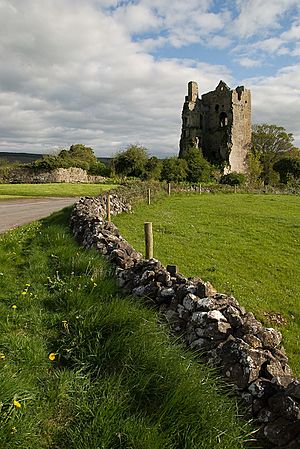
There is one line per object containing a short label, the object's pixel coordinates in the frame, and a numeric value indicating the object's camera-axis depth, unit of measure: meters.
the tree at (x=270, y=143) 82.81
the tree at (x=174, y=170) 58.06
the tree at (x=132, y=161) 65.31
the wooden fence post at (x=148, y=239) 8.76
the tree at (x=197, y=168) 61.12
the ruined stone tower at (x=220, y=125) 73.69
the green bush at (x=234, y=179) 59.78
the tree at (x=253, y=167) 73.81
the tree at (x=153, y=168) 60.41
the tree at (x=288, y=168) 66.50
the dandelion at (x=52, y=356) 4.07
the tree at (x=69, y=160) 63.31
